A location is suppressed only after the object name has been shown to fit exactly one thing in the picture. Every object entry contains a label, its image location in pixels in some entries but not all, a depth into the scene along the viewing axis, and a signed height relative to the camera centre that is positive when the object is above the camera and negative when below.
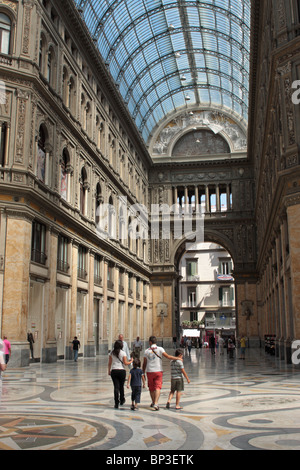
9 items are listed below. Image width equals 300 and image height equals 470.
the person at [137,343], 24.33 -1.21
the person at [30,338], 22.20 -0.82
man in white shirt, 9.71 -1.00
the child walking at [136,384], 9.63 -1.29
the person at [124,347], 11.02 -0.64
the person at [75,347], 25.87 -1.45
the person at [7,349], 16.64 -1.03
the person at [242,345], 27.14 -1.46
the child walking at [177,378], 9.63 -1.18
